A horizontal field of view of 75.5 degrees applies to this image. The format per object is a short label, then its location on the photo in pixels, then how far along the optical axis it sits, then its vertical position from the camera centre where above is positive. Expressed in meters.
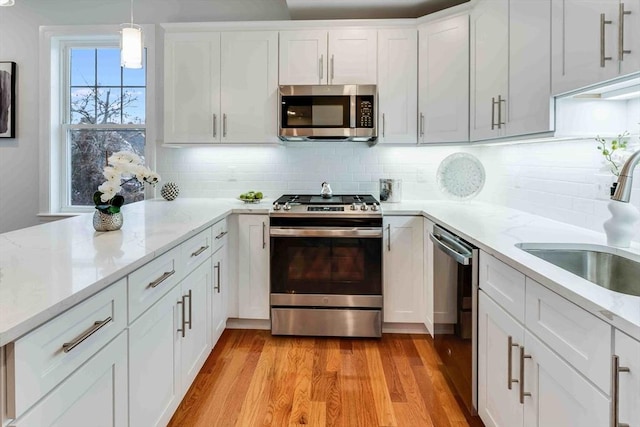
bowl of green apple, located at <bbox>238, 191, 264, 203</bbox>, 3.30 +0.03
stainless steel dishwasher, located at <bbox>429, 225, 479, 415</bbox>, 1.95 -0.57
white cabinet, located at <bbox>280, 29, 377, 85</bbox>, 3.20 +1.12
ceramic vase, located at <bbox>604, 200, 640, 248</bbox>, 1.60 -0.08
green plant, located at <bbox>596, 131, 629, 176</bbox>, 1.77 +0.22
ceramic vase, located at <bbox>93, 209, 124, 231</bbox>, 1.90 -0.10
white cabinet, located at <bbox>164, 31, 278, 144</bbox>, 3.25 +0.91
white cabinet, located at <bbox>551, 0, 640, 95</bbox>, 1.32 +0.58
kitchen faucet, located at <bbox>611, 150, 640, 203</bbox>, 1.42 +0.08
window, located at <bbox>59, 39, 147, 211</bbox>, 3.70 +0.75
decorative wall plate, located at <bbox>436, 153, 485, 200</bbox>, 3.34 +0.21
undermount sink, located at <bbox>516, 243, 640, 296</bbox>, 1.53 -0.24
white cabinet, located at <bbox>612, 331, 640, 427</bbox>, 0.88 -0.39
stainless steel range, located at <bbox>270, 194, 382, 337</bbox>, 2.92 -0.49
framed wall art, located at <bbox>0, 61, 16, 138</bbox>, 3.59 +0.87
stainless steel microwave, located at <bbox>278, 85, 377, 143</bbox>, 3.15 +0.69
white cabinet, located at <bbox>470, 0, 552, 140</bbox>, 1.88 +0.72
